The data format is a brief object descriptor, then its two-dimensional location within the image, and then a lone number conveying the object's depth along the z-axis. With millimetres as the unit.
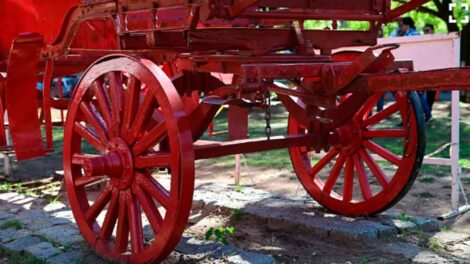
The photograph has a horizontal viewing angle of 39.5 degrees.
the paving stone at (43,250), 4281
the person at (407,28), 13102
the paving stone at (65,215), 5277
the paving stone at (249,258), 3906
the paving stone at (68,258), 4160
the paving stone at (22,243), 4508
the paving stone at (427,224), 5034
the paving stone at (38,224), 5018
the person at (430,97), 13164
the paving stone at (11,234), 4773
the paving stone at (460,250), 4449
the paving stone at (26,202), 5855
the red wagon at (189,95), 3746
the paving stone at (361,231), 4734
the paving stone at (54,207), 5689
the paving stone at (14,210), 5633
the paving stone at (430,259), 4297
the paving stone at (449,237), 4774
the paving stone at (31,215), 5289
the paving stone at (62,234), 4621
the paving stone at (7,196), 6194
